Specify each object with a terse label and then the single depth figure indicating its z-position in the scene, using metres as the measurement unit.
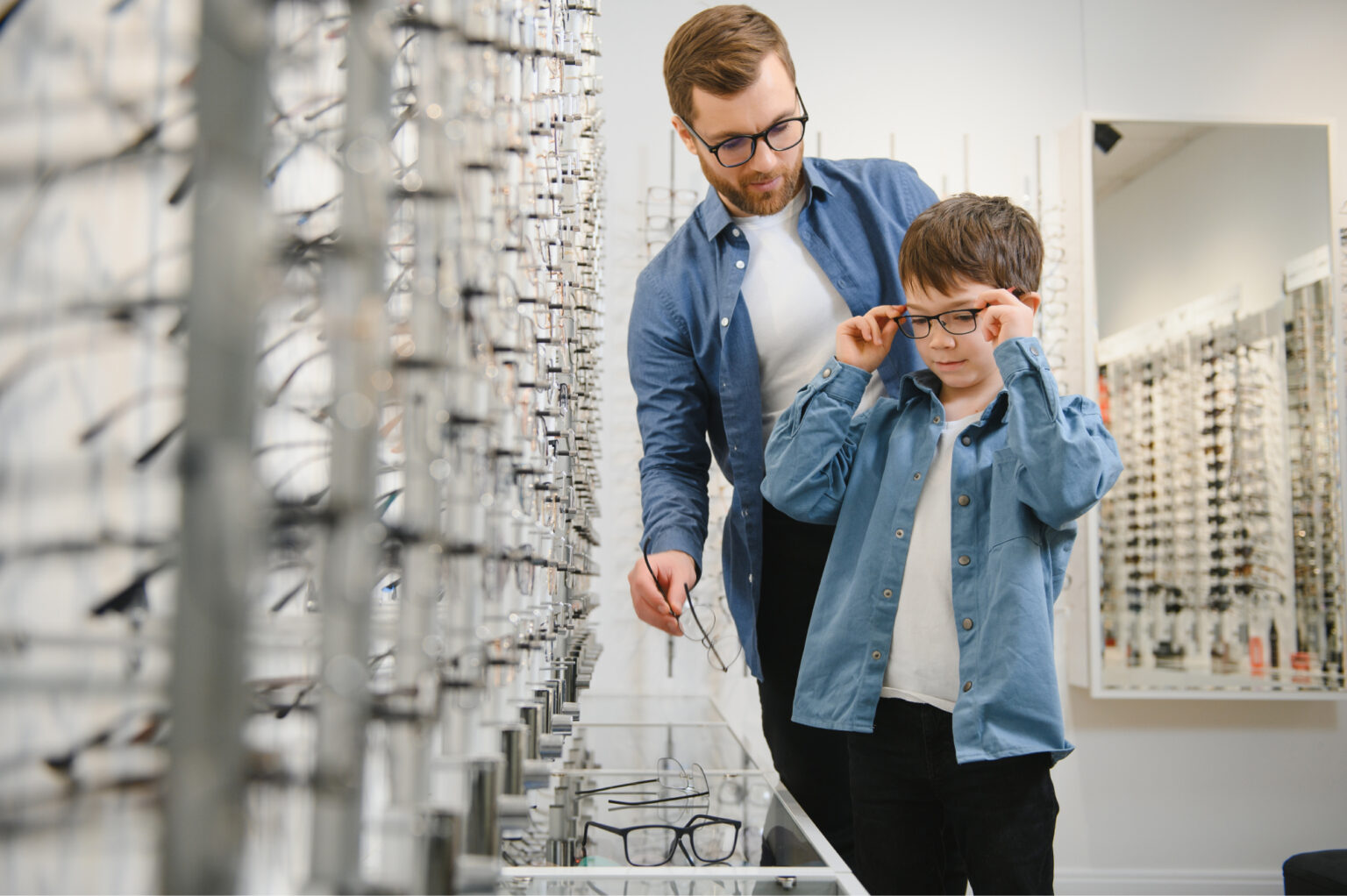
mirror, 2.90
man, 1.34
